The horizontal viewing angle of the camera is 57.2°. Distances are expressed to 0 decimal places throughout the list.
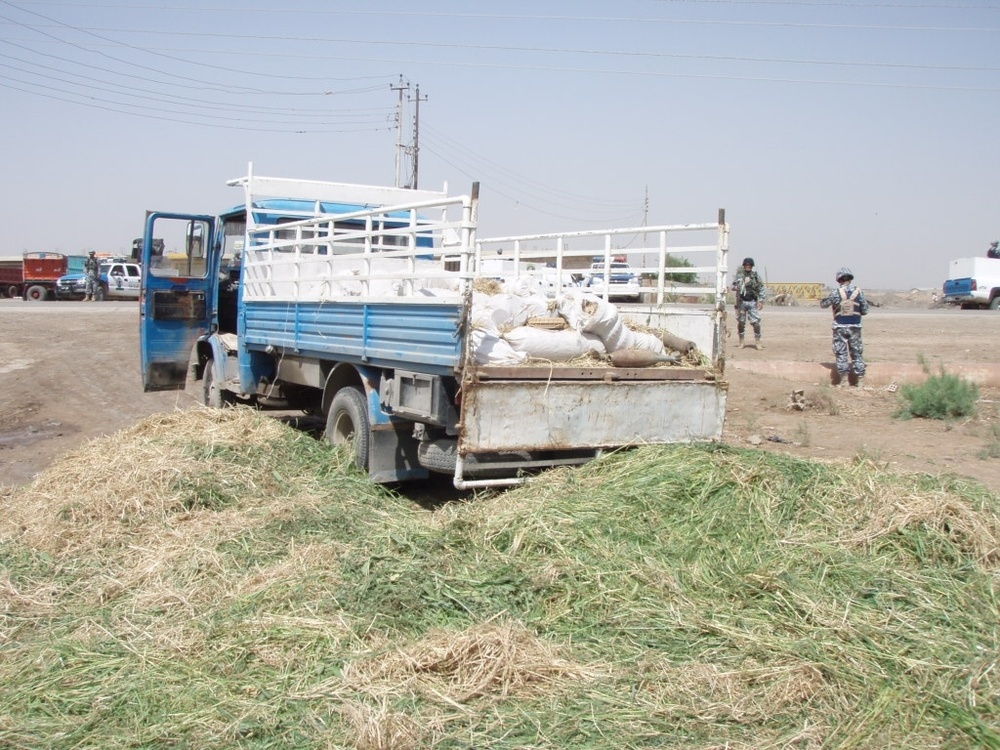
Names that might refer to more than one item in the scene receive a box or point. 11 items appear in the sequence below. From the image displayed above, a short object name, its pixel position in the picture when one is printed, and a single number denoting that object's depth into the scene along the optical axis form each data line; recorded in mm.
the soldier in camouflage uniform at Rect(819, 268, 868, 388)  12641
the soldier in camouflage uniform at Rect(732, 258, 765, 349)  16359
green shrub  10648
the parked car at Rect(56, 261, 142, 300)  36219
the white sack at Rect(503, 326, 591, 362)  6273
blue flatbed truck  5977
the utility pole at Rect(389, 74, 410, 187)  43312
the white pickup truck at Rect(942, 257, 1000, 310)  35219
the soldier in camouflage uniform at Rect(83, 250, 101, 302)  35781
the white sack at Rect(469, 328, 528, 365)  6020
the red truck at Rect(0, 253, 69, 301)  37500
